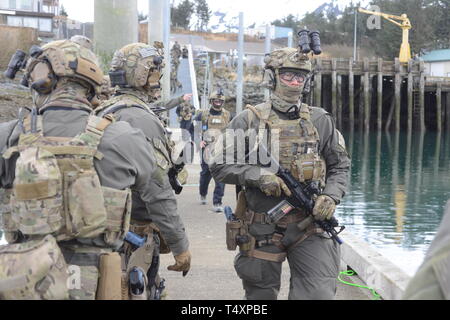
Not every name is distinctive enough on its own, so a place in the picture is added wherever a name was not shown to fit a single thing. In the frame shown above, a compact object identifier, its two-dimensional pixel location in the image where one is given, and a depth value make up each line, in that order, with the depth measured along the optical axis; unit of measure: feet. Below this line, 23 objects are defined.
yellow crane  164.45
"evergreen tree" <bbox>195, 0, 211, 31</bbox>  315.99
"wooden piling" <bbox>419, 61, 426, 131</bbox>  141.18
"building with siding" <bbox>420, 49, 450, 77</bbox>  213.25
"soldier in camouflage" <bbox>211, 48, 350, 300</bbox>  15.25
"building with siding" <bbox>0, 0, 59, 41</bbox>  160.35
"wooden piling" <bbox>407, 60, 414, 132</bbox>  139.54
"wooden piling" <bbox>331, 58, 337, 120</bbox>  135.54
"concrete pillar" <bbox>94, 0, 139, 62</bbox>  35.14
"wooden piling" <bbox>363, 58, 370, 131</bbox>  137.69
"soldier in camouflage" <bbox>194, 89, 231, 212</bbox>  38.86
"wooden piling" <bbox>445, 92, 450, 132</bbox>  150.00
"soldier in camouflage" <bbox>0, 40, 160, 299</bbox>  10.00
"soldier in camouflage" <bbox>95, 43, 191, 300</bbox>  13.62
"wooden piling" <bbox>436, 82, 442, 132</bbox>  143.21
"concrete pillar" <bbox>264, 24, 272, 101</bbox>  68.54
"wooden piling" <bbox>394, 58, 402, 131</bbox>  138.41
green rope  19.11
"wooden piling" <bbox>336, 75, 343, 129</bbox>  139.03
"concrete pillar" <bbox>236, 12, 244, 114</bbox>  70.23
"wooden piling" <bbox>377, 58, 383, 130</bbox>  138.82
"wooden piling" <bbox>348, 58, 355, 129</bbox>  136.87
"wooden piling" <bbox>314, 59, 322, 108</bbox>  134.10
